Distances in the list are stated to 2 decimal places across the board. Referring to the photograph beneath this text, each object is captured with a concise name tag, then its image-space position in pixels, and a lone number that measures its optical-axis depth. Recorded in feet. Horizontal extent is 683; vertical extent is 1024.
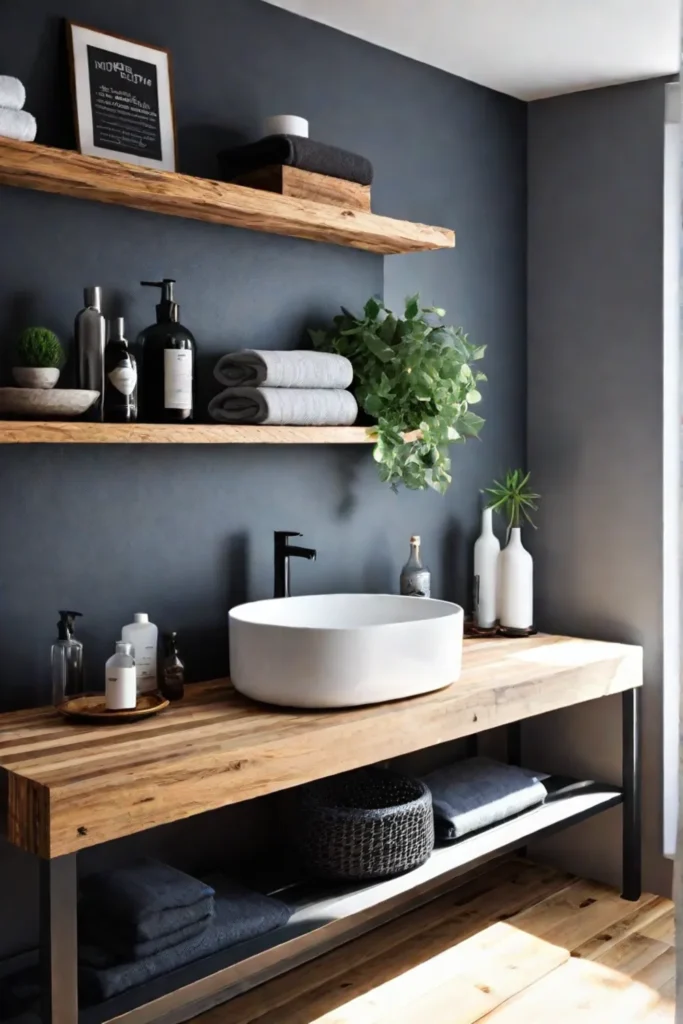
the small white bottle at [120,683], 7.07
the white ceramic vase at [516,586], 10.48
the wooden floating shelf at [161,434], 6.67
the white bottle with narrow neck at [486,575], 10.50
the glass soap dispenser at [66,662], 7.29
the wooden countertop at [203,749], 5.80
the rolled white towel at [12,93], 6.56
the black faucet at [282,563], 8.64
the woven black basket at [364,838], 7.92
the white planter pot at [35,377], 6.89
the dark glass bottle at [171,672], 7.64
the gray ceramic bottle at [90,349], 7.30
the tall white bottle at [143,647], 7.67
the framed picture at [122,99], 7.52
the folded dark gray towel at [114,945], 6.70
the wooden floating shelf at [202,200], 6.81
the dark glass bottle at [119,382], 7.38
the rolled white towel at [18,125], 6.54
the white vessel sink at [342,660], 7.32
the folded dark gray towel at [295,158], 8.07
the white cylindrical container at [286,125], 8.27
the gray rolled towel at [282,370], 8.12
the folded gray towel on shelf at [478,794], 8.93
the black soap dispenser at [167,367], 7.72
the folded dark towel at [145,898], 6.86
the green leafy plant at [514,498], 10.91
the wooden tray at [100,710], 6.96
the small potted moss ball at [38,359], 6.90
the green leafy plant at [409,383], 8.96
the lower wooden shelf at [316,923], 6.49
